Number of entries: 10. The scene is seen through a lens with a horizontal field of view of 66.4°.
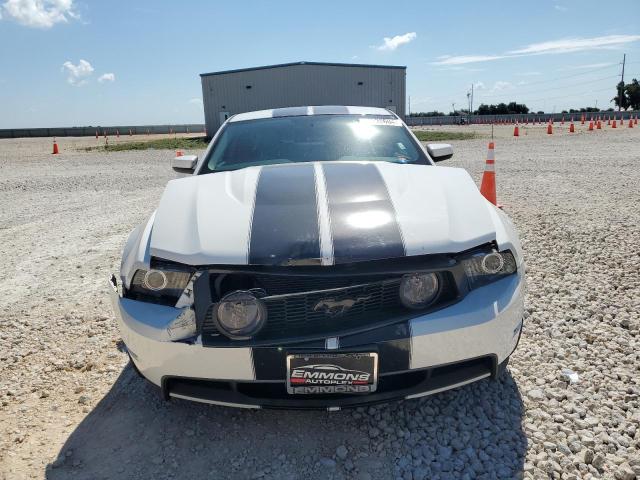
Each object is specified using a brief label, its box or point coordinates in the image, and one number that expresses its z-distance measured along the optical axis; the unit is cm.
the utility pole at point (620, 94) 6852
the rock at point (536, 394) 238
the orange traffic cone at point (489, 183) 610
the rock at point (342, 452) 204
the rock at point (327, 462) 198
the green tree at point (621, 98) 6859
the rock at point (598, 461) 192
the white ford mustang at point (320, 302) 190
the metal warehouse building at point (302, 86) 2930
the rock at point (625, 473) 185
